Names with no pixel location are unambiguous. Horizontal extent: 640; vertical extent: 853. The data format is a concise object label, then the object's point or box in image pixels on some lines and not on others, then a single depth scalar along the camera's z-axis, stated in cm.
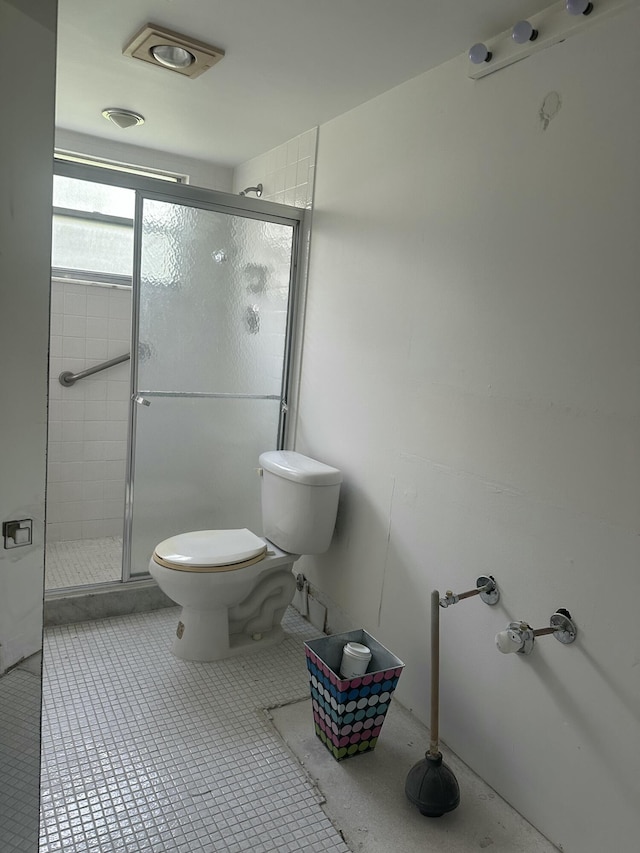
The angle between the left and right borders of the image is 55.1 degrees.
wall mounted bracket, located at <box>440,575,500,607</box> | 183
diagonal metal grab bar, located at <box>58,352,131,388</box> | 340
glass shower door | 266
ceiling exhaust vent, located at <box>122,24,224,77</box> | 203
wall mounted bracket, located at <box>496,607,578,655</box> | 159
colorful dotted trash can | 188
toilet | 234
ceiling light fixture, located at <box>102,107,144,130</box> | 278
